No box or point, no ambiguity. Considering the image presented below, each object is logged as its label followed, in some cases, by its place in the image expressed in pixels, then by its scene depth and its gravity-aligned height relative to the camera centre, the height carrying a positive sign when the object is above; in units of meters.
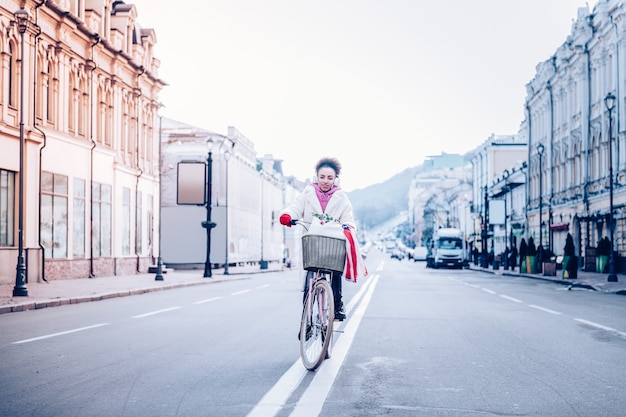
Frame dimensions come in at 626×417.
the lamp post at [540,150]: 46.48 +4.86
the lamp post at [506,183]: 71.95 +4.55
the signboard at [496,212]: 69.38 +1.84
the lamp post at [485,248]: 61.79 -1.28
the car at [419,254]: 94.00 -2.52
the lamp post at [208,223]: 37.19 +0.46
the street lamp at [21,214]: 18.91 +0.47
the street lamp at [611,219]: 29.36 +0.53
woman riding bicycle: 7.82 +0.32
